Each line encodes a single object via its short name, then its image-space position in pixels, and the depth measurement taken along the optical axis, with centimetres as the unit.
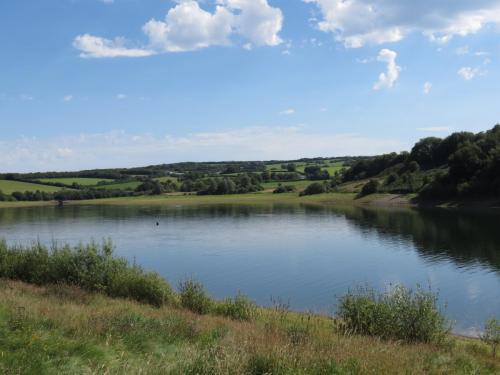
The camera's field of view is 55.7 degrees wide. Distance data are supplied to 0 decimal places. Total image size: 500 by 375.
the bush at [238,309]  1858
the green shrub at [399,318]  1502
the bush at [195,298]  2011
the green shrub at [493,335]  1620
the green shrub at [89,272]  2166
